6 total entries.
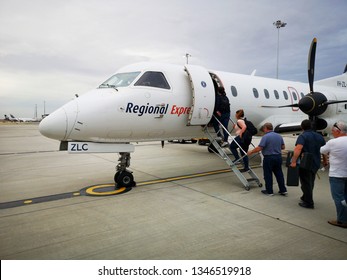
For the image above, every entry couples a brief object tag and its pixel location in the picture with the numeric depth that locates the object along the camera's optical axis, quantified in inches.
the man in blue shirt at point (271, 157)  254.5
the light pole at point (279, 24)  1406.3
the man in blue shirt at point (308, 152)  221.8
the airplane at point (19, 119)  4418.8
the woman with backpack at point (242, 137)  327.3
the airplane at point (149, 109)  252.2
